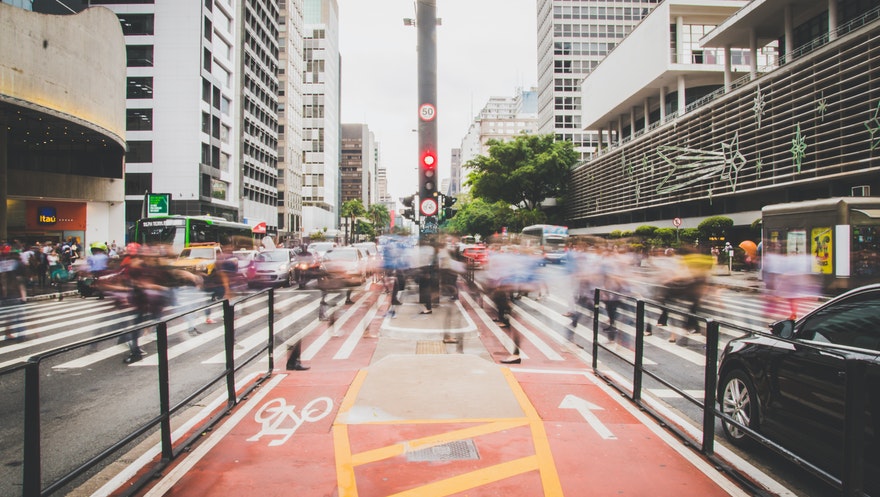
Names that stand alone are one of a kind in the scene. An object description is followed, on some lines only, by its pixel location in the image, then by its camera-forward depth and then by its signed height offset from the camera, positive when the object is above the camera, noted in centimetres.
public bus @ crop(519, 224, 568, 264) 4191 +29
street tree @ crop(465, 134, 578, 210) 5897 +880
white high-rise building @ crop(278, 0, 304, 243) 8062 +1995
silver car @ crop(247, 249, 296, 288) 2127 -114
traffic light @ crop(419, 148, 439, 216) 1393 +169
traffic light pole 1364 +325
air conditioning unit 2031 +212
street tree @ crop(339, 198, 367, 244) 11881 +857
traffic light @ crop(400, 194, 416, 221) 1627 +116
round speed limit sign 1387 +358
